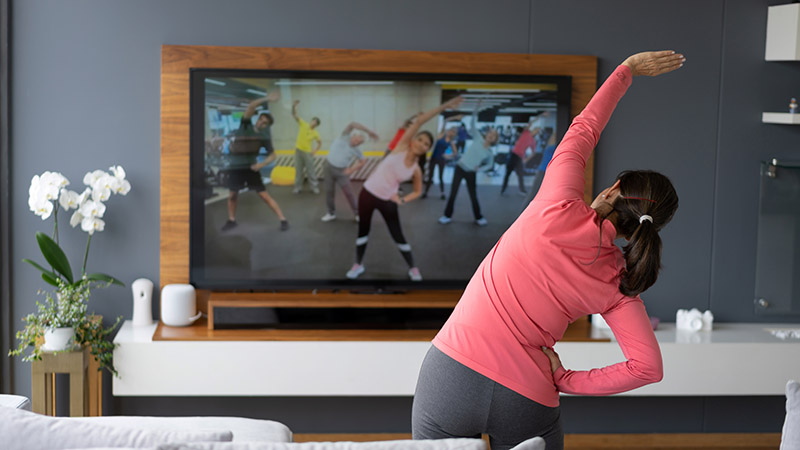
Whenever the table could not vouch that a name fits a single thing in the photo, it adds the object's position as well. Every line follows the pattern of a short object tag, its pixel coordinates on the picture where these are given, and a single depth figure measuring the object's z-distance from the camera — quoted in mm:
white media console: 3641
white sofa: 1723
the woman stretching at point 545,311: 2006
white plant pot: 3484
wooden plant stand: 3492
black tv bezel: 3814
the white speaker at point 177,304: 3801
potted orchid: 3512
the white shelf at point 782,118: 3961
